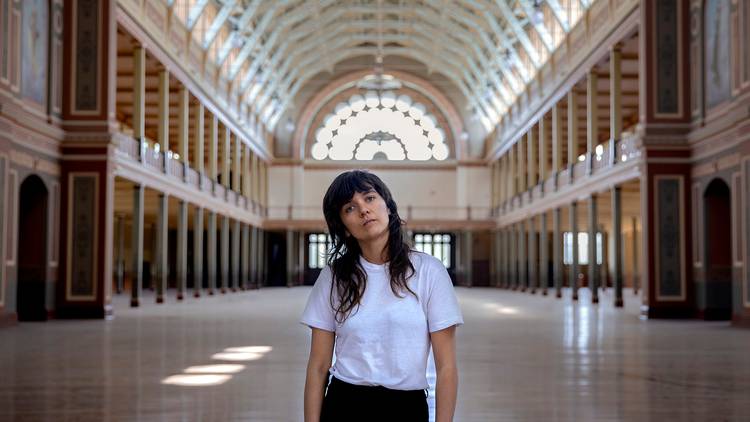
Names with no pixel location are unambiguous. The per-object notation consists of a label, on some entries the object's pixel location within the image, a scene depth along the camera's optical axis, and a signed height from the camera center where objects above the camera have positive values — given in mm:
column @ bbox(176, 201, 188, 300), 33072 +299
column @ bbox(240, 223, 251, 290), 46894 -66
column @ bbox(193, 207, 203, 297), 35438 +232
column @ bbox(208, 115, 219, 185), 38938 +4672
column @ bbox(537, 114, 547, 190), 39094 +4915
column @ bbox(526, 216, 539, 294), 41906 -62
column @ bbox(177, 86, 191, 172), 32500 +4876
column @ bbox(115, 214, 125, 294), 41906 +185
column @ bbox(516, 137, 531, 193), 45741 +4789
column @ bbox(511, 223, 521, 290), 48031 -570
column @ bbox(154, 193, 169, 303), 29328 +262
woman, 2803 -206
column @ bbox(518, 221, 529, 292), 44812 -14
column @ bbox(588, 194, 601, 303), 29297 +226
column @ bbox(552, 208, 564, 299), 36500 +324
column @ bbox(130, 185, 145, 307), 25781 +560
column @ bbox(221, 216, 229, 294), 41416 +274
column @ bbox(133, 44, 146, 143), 26178 +5035
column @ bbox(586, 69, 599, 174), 30453 +5006
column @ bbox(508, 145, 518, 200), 49281 +4869
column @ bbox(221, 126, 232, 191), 40500 +4895
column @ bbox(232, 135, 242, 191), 45062 +4885
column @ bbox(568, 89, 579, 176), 33531 +4835
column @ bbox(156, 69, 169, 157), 29344 +4795
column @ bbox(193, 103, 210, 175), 35688 +4907
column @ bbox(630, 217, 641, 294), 42941 -190
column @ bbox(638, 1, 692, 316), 22188 +2354
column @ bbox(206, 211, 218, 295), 38781 +302
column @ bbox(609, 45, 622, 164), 27125 +4936
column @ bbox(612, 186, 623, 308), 26266 +630
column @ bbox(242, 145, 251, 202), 48750 +4663
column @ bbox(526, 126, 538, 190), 43000 +4826
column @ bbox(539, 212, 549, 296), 38522 +173
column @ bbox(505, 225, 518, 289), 48188 -43
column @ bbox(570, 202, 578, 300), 33562 +537
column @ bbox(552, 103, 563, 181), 37062 +5104
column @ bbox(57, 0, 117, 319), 21594 +2214
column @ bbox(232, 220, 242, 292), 44156 -112
